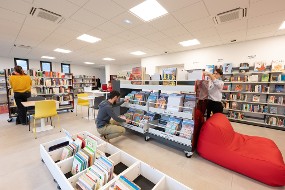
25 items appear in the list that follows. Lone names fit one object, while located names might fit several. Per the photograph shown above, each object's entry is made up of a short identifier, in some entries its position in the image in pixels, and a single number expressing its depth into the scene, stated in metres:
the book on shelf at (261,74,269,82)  4.22
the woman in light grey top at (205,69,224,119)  2.89
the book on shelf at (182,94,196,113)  2.32
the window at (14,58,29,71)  8.70
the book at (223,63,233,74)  4.93
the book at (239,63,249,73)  4.63
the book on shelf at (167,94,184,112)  2.43
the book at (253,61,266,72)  4.32
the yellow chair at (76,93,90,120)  5.06
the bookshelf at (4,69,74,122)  4.57
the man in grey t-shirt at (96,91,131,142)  2.73
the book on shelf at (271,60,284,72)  4.01
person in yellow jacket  3.93
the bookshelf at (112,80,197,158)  2.32
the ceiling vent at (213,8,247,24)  2.90
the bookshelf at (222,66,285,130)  4.12
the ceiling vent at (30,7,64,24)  2.88
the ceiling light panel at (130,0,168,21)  2.70
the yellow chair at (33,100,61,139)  3.20
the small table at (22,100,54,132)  3.48
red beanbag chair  1.73
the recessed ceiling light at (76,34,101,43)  4.57
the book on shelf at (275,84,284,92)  4.08
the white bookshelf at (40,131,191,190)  1.28
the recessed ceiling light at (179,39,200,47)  5.03
